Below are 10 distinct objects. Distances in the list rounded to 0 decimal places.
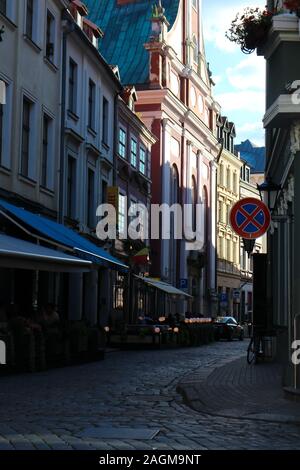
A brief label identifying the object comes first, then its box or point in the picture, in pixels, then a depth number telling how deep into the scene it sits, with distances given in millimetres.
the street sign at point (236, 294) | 60509
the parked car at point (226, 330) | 43812
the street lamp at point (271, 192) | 16672
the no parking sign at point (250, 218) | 12969
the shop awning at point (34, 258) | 14508
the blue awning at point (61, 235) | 19688
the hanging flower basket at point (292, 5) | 10695
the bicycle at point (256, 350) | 19344
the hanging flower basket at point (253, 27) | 12414
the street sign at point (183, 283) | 48469
